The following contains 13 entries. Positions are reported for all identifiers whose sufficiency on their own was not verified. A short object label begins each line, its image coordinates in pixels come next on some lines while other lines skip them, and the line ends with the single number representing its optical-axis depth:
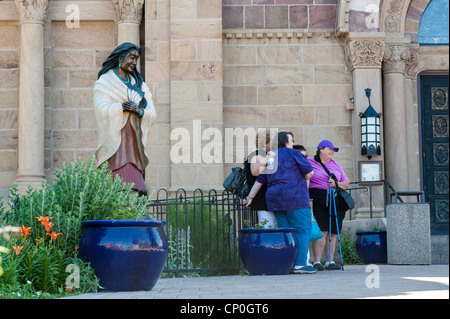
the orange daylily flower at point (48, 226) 12.57
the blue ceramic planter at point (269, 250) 18.00
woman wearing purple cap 20.08
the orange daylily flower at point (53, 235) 12.62
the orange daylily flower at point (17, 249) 11.85
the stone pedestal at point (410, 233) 22.99
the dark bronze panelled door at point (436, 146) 30.41
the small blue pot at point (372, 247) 24.62
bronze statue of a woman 16.70
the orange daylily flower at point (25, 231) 12.54
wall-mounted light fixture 28.82
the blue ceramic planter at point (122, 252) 12.66
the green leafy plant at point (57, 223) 12.39
